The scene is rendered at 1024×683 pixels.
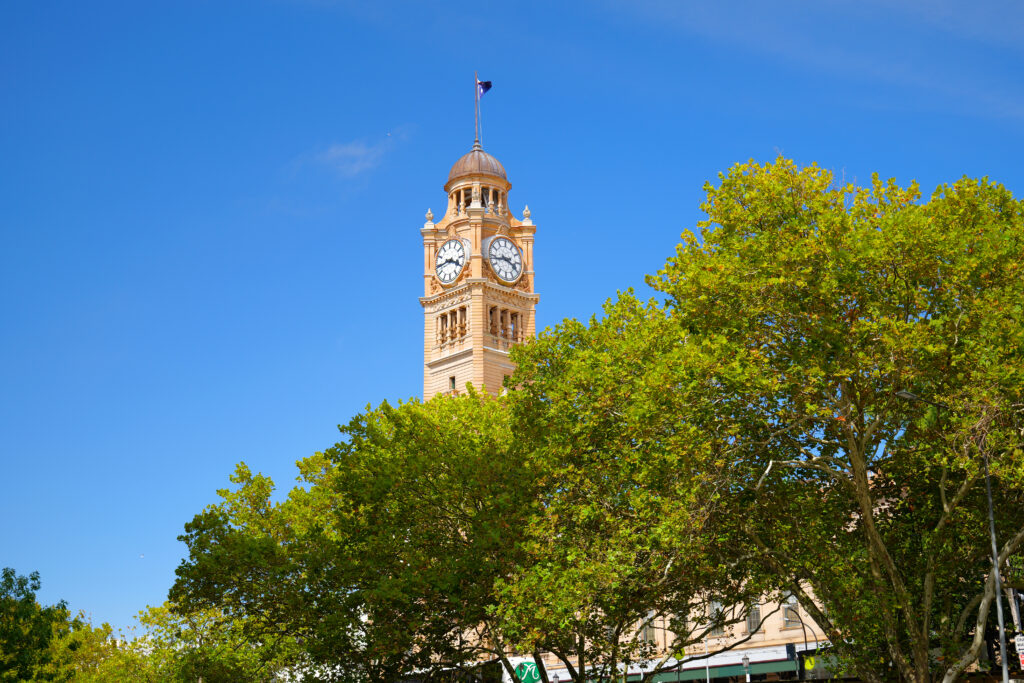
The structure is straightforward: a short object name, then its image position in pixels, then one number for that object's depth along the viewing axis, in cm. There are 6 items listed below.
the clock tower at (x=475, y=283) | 8738
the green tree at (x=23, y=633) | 5975
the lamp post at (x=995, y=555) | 2616
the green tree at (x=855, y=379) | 2600
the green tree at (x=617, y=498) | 2697
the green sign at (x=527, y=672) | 3770
